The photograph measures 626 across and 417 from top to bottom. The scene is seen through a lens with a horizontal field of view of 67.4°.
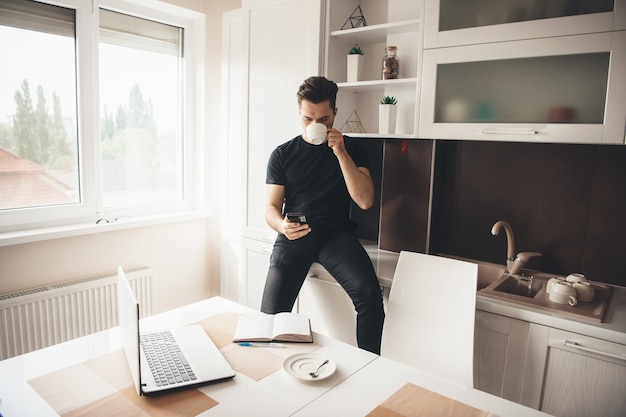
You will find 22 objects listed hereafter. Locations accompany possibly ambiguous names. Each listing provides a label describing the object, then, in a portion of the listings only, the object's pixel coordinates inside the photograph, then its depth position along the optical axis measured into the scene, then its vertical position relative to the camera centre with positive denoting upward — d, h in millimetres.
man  2197 -288
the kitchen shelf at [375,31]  2324 +658
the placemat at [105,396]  1132 -626
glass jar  2475 +489
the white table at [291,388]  1159 -622
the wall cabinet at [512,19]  1784 +588
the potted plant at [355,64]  2574 +503
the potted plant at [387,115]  2475 +223
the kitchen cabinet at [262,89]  2605 +374
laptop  1178 -601
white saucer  1302 -606
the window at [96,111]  2656 +234
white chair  1760 -614
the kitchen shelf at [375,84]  2355 +382
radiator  2486 -934
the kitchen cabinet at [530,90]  1797 +302
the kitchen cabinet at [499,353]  1898 -795
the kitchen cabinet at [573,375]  1688 -788
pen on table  1495 -606
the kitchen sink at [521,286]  2209 -587
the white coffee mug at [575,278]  2014 -491
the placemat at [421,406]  1154 -622
